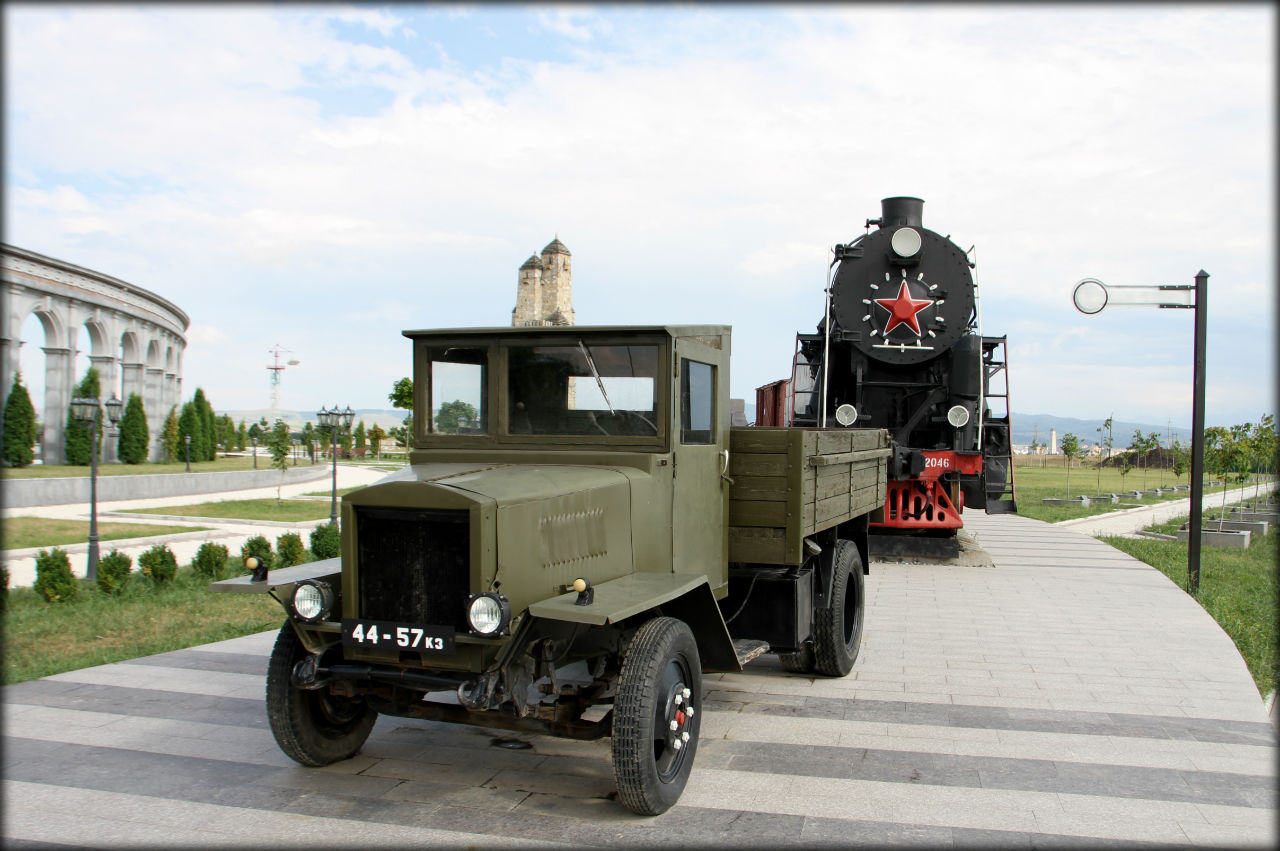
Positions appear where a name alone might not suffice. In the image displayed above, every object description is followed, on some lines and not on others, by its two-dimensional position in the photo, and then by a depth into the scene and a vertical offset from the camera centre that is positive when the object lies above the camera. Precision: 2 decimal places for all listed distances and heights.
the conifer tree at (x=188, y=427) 44.59 -0.78
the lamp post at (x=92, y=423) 12.64 -0.22
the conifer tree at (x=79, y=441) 34.88 -1.17
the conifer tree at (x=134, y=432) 39.56 -0.93
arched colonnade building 33.94 +3.34
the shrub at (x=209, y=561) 12.01 -1.91
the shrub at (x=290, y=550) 12.35 -1.82
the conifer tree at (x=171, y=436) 44.62 -1.23
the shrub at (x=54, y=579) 10.37 -1.86
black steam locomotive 12.61 +0.66
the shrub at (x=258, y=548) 11.53 -1.68
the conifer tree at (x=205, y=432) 46.00 -1.09
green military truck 4.47 -0.77
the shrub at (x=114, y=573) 10.86 -1.88
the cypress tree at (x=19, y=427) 32.12 -0.64
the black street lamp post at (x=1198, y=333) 11.23 +1.06
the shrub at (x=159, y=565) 11.40 -1.87
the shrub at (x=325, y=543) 12.53 -1.73
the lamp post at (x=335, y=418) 24.69 -0.17
